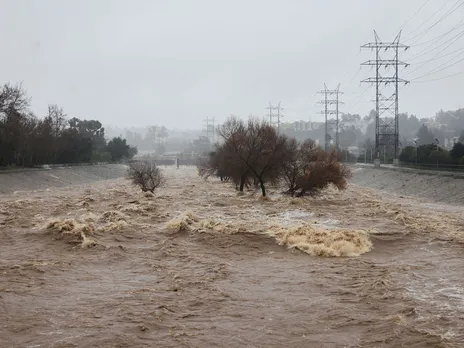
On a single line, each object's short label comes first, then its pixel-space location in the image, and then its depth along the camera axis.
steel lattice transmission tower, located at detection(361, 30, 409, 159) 76.62
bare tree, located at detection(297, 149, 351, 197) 46.78
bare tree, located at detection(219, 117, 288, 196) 47.81
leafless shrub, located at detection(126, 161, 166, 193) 53.35
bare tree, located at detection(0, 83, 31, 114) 68.31
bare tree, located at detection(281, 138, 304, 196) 47.47
